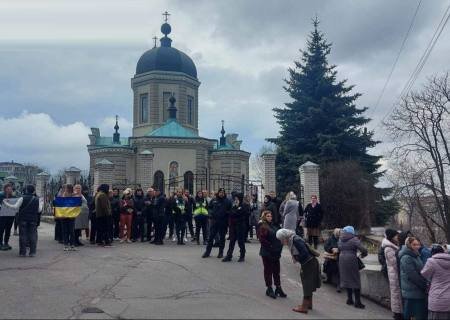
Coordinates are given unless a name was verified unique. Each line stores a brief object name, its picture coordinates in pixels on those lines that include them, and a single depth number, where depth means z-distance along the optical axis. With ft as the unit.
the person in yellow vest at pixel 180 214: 48.93
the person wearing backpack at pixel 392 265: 28.22
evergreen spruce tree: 89.61
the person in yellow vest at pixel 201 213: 49.42
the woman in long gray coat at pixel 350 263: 29.99
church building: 130.62
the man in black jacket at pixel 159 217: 48.14
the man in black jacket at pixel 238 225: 39.27
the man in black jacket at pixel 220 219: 40.47
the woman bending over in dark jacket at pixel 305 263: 26.96
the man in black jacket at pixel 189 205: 50.24
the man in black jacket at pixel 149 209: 49.50
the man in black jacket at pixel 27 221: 38.29
